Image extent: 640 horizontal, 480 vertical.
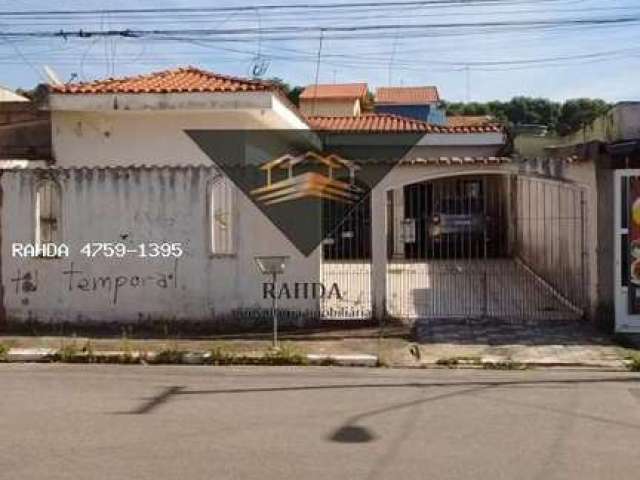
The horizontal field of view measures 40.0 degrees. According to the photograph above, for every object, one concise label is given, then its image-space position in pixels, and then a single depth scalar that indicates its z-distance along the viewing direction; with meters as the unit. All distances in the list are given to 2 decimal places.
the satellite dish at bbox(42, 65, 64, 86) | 17.90
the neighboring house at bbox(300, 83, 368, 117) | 39.34
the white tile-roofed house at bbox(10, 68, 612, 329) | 12.95
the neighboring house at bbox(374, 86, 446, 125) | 44.47
